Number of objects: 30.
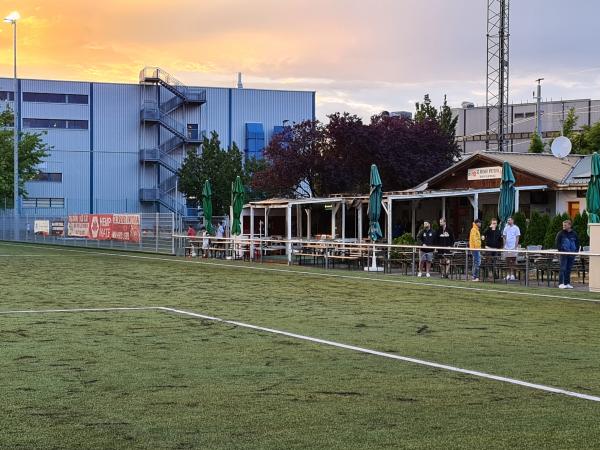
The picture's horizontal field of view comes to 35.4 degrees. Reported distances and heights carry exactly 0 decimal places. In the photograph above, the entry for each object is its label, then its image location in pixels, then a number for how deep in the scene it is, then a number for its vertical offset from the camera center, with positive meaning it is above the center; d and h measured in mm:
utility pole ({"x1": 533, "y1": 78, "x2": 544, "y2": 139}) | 65662 +10318
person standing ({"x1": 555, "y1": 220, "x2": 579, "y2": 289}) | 20719 -380
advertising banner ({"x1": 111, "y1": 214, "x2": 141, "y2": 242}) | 42562 +68
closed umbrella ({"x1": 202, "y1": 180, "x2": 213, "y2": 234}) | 37969 +1092
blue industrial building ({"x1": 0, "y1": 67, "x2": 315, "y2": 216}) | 69625 +6644
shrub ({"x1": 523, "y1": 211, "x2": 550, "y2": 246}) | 29438 +86
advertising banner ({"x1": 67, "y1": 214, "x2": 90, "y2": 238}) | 49000 +171
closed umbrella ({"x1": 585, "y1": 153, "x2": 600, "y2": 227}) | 22703 +879
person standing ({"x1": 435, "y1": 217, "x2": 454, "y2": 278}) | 24156 -320
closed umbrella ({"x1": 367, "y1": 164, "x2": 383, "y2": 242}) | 28547 +881
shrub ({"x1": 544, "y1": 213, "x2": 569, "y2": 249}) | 27953 +40
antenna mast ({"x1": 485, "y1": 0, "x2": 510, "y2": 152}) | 45250 +8562
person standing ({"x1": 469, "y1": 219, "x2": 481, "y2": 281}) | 22984 -344
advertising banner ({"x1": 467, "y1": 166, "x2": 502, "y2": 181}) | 35094 +2234
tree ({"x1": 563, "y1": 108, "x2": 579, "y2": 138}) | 55884 +6407
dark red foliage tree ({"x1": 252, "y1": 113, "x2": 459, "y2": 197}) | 48625 +4120
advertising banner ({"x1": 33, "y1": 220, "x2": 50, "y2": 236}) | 54503 +116
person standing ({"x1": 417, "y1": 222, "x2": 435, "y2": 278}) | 24859 -477
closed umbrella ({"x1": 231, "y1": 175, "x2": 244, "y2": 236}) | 35438 +908
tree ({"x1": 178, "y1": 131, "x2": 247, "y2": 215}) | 64250 +4035
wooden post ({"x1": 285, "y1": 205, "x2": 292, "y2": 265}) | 30989 -332
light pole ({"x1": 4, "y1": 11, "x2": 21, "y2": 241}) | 51719 +5347
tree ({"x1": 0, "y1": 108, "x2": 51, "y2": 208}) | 62625 +4928
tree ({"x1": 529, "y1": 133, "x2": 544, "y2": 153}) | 52872 +4881
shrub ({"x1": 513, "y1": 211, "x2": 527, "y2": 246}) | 30234 +280
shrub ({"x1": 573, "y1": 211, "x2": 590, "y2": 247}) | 27462 +147
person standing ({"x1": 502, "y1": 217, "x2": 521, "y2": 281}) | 23281 -98
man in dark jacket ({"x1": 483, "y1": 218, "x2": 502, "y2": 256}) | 23797 -140
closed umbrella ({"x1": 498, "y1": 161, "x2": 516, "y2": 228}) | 25641 +924
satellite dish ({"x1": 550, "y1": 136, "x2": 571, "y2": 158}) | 36562 +3310
